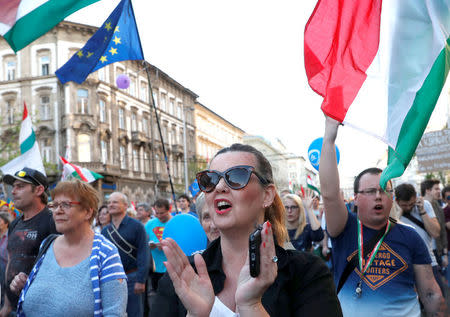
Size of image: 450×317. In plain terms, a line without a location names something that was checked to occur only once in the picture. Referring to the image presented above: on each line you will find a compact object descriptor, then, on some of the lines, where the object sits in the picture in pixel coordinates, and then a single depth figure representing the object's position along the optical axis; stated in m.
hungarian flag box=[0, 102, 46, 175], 7.62
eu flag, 6.67
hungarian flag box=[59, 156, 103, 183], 11.51
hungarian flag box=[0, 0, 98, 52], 4.50
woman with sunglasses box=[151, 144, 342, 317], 1.77
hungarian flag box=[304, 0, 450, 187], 2.58
